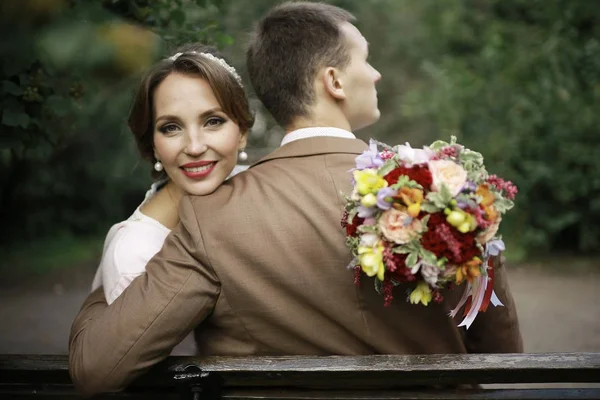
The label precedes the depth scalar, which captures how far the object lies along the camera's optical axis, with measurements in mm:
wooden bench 2280
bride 2561
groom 2289
